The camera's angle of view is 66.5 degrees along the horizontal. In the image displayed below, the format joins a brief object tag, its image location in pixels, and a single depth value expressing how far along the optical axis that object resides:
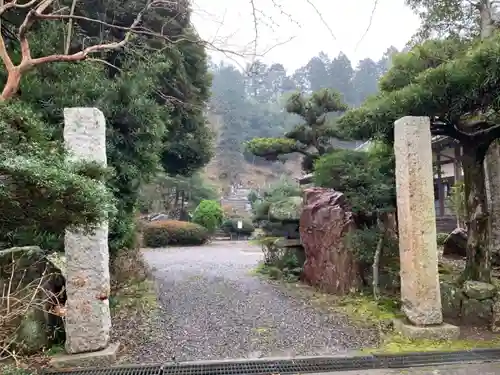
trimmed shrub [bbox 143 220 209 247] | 13.47
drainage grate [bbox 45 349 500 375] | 2.85
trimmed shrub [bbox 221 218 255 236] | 17.61
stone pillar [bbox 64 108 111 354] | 3.00
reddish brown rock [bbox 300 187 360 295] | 4.97
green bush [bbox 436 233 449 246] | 8.09
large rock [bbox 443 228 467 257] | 6.47
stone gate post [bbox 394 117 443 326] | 3.39
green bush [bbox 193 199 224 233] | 15.80
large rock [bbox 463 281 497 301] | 3.67
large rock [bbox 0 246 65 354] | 2.93
